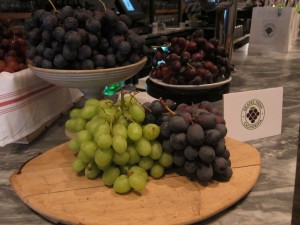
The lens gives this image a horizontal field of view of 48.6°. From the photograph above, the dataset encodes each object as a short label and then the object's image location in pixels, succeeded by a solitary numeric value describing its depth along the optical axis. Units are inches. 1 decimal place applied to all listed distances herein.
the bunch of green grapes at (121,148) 23.5
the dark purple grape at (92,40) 31.3
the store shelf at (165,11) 202.8
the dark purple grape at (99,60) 31.9
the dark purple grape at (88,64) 31.5
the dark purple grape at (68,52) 30.5
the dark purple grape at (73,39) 29.6
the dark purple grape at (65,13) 30.9
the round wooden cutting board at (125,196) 21.4
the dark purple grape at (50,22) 30.2
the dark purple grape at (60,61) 31.1
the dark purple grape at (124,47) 32.2
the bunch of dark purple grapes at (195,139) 23.1
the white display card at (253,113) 32.2
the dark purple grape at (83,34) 30.5
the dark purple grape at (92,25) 31.0
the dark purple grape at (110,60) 32.4
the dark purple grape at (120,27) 33.1
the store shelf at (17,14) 105.1
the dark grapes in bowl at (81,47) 30.6
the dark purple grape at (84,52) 31.0
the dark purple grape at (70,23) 30.0
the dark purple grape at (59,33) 30.1
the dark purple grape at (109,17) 32.4
